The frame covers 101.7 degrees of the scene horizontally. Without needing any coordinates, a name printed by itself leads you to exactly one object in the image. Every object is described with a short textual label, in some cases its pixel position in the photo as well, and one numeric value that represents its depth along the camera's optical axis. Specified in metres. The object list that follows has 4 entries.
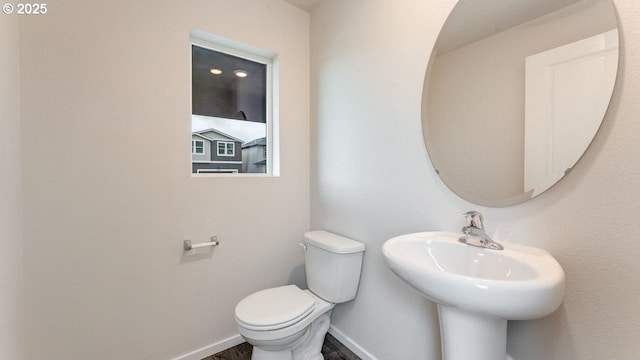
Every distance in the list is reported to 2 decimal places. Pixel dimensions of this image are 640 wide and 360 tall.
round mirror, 0.82
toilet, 1.29
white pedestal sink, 0.68
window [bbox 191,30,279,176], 1.71
